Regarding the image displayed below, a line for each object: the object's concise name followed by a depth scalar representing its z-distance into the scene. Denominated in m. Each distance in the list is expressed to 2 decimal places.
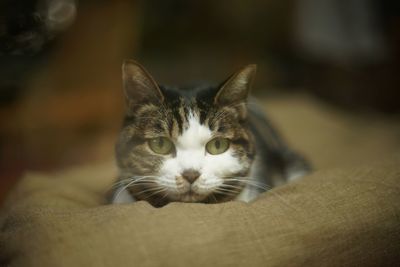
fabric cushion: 0.39
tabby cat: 0.43
